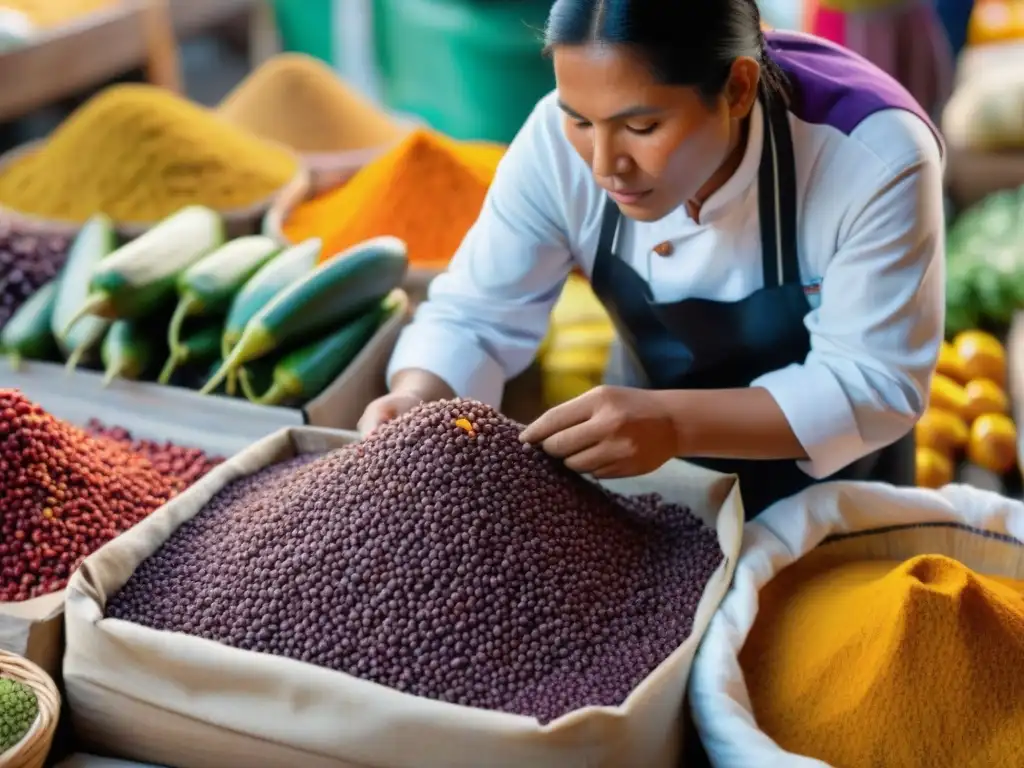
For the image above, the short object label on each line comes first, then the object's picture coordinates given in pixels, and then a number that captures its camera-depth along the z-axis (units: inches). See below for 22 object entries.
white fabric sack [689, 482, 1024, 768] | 39.6
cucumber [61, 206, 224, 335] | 52.8
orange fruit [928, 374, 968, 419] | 71.2
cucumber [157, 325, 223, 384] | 53.1
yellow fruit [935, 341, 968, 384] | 73.6
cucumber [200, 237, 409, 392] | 50.6
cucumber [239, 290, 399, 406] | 50.8
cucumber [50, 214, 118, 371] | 54.7
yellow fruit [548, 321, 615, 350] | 56.5
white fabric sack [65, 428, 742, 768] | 30.8
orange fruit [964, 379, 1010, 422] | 70.8
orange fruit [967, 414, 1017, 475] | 68.9
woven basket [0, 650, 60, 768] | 31.9
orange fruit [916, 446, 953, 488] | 67.5
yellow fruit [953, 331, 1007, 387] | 73.1
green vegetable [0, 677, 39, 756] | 32.6
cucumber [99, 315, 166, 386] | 52.9
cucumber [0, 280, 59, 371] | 55.0
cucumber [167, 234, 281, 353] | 53.4
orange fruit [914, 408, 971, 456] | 69.4
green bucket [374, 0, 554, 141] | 95.7
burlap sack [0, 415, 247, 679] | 49.9
